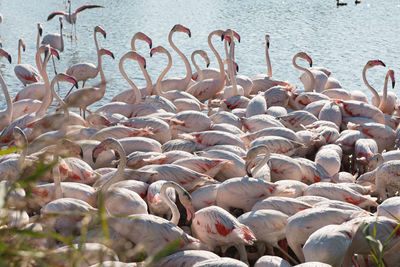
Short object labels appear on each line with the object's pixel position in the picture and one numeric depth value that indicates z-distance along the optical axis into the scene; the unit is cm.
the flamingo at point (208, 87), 1614
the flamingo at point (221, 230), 755
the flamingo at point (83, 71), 1728
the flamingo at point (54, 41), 2366
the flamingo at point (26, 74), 1742
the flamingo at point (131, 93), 1487
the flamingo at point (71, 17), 3064
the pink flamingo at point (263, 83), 1683
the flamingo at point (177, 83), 1630
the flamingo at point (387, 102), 1541
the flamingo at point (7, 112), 1295
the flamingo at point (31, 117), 1216
